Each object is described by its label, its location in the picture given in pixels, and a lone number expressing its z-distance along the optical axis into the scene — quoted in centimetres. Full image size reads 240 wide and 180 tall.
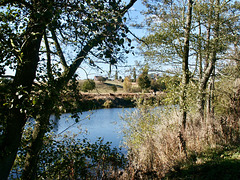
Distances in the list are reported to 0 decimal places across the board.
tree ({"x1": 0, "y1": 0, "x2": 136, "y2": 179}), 224
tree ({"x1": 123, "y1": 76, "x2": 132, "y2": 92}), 5573
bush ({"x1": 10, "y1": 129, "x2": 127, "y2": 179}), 363
